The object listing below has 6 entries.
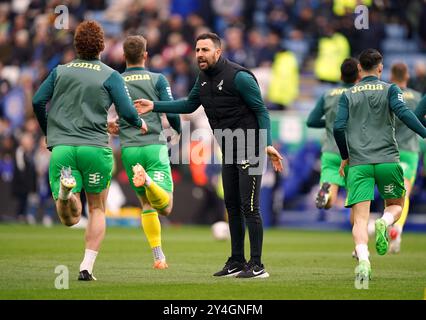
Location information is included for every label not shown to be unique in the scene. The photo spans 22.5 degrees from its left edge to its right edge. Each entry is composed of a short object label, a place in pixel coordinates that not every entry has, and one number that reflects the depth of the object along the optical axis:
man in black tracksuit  11.45
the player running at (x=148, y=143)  12.58
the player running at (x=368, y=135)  11.30
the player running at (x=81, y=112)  10.68
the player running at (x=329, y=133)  14.34
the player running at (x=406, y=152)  15.63
